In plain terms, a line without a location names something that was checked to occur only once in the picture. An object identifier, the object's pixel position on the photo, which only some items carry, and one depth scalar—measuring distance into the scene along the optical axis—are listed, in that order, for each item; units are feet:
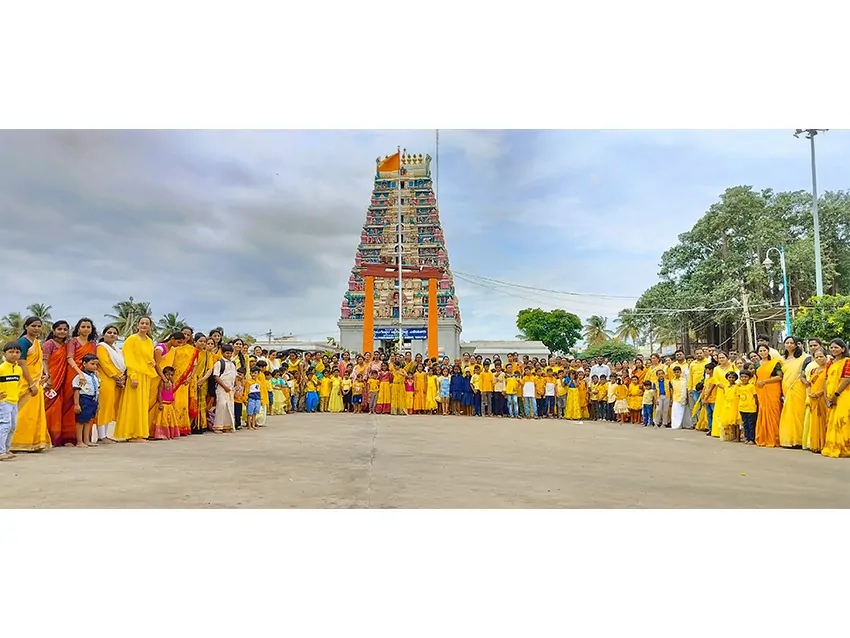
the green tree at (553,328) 155.12
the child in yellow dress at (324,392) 39.58
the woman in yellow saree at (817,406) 20.16
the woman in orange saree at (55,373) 18.69
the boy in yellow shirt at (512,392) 37.22
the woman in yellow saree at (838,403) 18.95
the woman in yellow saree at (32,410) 17.38
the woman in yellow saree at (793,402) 21.63
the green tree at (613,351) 118.93
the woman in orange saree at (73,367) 18.94
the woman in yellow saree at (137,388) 20.84
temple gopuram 95.76
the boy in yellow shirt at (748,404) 23.72
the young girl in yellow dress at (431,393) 37.93
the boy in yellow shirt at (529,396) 37.17
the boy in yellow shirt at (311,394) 39.40
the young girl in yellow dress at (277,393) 35.99
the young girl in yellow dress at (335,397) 38.99
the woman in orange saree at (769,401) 22.76
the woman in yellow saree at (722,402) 24.70
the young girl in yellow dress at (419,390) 37.76
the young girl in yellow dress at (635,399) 35.32
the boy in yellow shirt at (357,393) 38.04
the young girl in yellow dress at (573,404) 37.93
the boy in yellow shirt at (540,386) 37.82
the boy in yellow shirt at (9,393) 16.07
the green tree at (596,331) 165.17
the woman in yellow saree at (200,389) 24.11
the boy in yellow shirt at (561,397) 38.12
